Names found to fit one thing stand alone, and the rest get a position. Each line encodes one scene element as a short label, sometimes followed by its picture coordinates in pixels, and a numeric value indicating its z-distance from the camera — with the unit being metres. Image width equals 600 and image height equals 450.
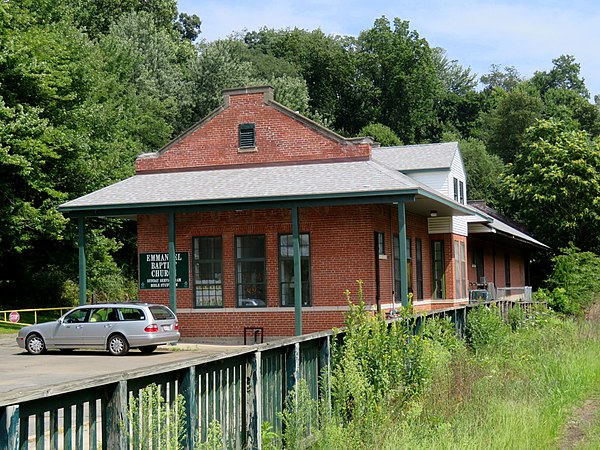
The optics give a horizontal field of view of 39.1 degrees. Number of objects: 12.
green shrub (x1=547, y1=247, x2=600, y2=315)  36.22
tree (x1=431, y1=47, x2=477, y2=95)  119.56
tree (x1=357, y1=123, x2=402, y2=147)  75.81
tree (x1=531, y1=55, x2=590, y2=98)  117.62
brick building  24.81
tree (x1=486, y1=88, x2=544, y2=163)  89.62
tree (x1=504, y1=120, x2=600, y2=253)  51.66
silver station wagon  23.16
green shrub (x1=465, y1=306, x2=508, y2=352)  17.20
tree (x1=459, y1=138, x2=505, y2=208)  76.19
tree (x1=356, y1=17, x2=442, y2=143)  86.25
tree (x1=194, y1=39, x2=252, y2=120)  62.81
